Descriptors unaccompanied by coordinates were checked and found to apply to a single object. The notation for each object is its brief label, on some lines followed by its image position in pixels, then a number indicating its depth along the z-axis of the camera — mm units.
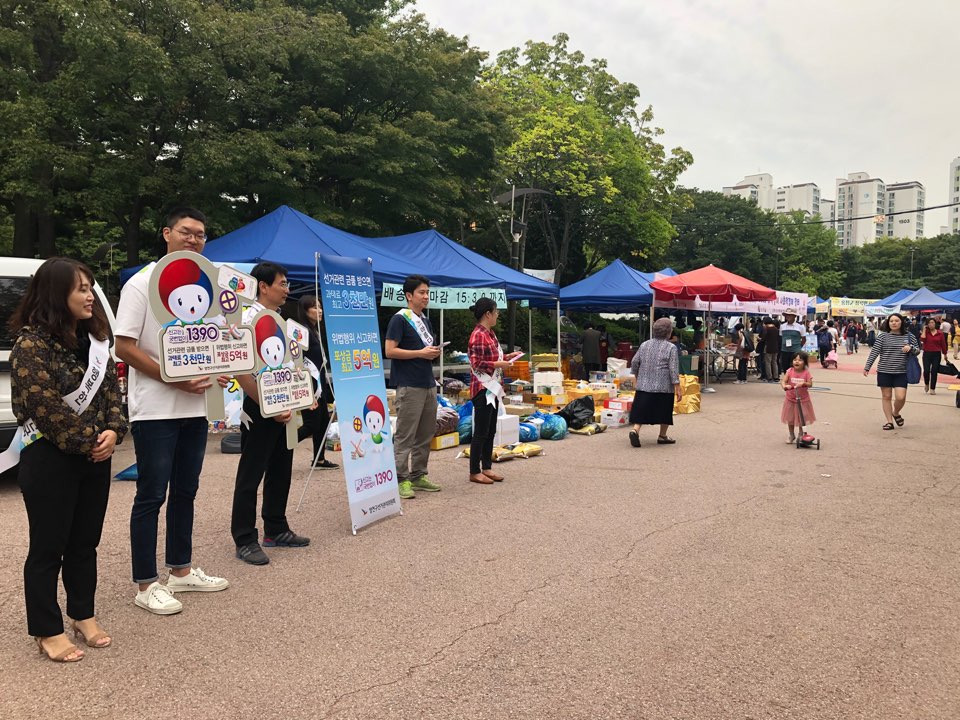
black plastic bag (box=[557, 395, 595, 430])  9969
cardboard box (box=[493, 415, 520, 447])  8320
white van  5594
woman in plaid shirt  6348
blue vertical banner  4879
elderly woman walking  8703
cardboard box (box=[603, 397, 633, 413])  10617
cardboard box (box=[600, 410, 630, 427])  10547
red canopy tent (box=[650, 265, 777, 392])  14664
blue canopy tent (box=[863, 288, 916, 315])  33219
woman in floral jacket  2676
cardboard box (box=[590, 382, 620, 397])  12230
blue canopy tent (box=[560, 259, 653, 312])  16094
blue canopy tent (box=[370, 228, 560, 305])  11789
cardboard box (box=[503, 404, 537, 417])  10883
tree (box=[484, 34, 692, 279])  26781
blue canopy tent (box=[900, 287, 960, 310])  29495
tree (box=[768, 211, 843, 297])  57594
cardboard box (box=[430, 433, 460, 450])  8297
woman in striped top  9805
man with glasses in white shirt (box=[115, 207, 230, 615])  3180
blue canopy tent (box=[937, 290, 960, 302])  30234
